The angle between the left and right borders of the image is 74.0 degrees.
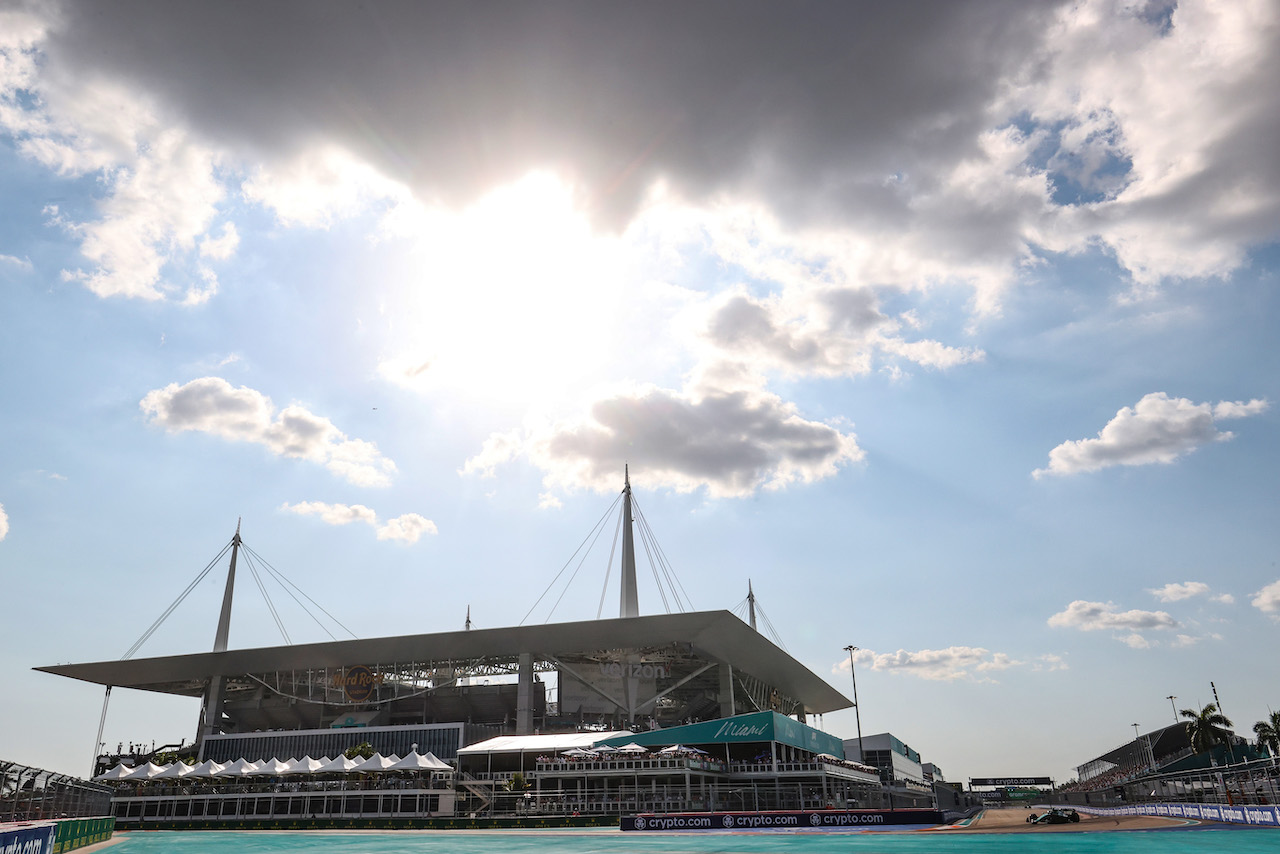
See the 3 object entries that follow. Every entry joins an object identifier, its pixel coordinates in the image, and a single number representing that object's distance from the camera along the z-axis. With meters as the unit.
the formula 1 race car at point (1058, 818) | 51.53
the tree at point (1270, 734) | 94.94
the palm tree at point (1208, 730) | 103.81
